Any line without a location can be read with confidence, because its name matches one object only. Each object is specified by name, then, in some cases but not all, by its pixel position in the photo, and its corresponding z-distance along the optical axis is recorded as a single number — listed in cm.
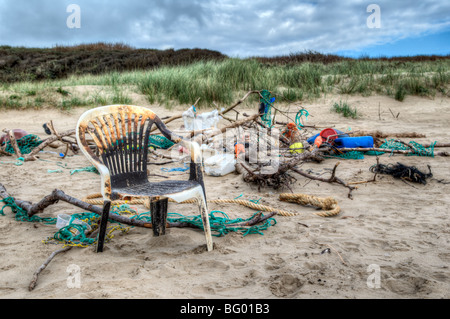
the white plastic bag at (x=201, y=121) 611
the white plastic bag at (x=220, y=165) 496
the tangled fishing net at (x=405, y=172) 438
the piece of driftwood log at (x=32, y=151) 555
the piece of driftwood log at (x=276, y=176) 409
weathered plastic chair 253
